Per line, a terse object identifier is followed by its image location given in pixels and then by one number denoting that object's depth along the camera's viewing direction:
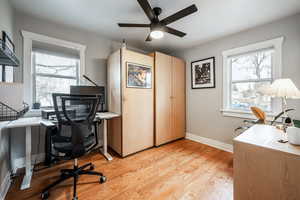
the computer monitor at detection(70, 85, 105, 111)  2.21
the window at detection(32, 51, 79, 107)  2.10
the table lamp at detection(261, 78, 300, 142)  1.24
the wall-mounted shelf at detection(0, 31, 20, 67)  1.00
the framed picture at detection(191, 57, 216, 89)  2.82
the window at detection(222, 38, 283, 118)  2.11
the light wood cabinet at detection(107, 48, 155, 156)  2.30
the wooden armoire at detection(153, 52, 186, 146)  2.77
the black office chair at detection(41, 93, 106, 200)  1.35
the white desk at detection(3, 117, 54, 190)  1.46
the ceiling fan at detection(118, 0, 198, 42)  1.45
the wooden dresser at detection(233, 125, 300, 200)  0.83
